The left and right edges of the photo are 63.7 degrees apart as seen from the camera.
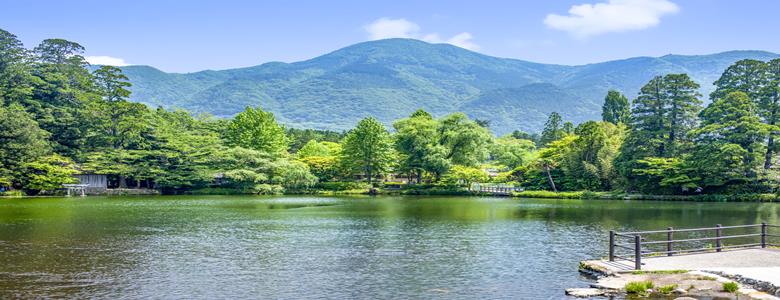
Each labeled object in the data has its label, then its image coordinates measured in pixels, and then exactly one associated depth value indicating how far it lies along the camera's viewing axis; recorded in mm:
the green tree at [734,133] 52156
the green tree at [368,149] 68688
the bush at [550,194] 58688
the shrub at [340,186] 68812
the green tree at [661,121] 58812
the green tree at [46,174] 59094
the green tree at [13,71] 69750
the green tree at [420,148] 66000
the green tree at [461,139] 68562
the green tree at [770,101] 55906
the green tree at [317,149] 86638
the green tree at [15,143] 57938
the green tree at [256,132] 75000
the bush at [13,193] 57050
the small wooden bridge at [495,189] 64881
